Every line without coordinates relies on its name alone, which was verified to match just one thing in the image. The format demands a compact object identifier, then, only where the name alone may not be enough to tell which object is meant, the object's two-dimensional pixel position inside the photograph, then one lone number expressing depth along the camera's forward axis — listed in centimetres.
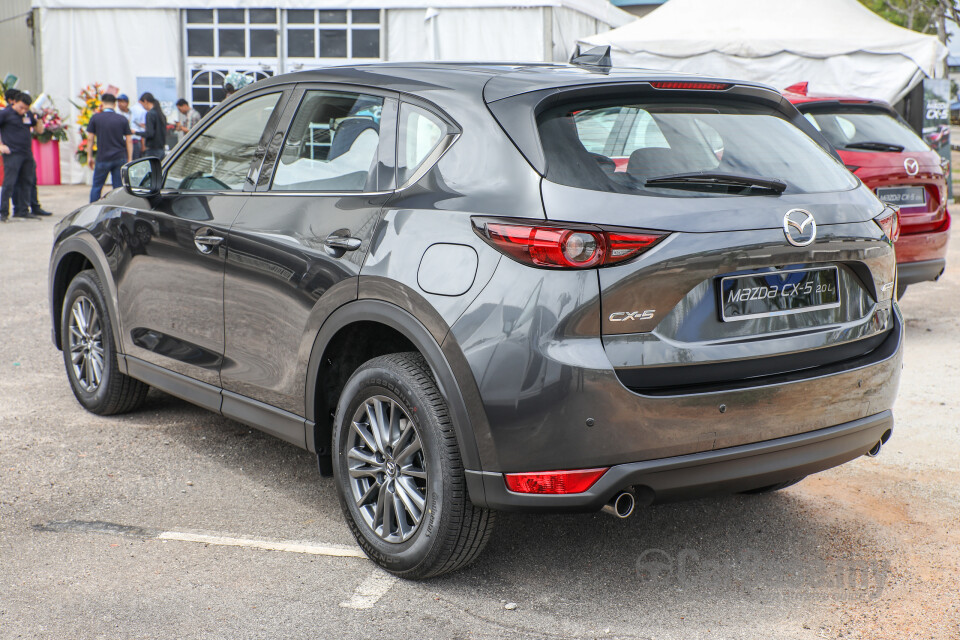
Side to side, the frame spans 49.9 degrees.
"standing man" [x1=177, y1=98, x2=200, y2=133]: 2077
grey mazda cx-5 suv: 290
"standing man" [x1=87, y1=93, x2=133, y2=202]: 1639
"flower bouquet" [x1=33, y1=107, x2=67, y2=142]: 2052
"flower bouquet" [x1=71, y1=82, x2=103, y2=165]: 2128
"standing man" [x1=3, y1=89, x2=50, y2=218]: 1570
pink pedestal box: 2217
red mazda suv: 730
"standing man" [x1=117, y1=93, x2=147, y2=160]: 2009
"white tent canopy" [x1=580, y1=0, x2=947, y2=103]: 1569
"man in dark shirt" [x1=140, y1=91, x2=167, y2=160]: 1802
